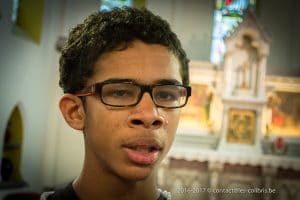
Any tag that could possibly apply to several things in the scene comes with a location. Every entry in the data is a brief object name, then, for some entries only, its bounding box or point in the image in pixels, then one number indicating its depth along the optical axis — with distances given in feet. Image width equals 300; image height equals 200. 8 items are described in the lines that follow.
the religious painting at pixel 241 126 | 11.89
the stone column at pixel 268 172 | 8.32
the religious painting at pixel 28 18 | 8.18
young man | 2.64
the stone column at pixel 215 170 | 9.50
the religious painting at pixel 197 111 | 12.19
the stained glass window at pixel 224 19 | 10.25
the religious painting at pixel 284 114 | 11.80
